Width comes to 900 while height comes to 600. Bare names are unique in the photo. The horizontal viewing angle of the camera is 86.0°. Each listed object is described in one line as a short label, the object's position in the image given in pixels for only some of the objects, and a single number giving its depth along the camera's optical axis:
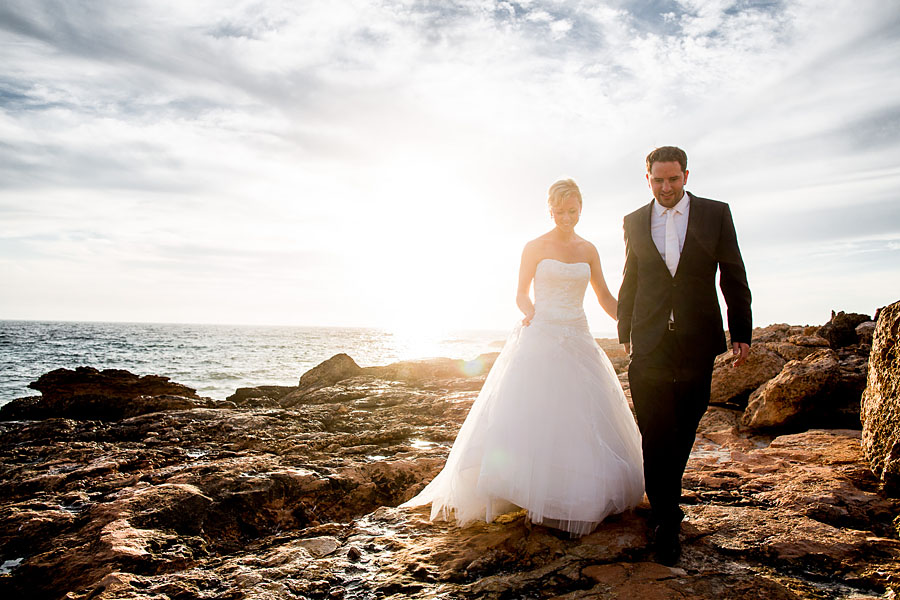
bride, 3.28
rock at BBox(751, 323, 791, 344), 9.36
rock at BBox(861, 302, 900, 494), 3.67
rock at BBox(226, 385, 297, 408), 11.88
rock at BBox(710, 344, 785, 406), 7.36
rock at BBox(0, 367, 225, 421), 10.19
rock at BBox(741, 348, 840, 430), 5.73
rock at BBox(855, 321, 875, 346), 8.94
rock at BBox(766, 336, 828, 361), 7.98
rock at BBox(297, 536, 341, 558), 3.29
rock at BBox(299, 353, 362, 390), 13.29
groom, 3.31
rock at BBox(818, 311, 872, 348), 10.19
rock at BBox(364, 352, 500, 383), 13.34
